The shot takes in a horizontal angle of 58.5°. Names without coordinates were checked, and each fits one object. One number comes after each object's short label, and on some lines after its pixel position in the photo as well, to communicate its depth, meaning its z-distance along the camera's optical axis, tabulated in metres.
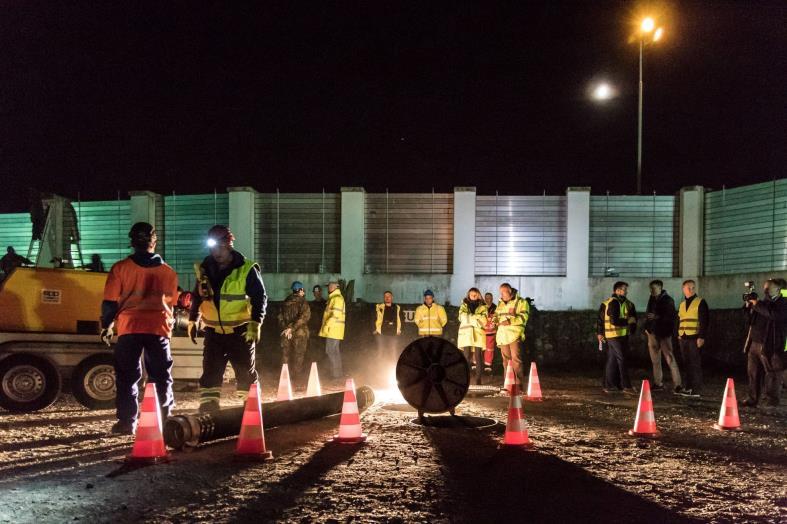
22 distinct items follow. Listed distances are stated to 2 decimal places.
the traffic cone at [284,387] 9.85
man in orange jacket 6.66
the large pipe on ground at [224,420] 5.96
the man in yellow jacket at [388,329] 15.16
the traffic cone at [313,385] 10.27
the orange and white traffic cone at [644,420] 7.39
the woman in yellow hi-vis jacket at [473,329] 13.97
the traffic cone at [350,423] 6.65
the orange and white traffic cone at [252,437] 5.81
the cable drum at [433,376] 7.63
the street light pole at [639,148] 22.59
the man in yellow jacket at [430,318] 14.55
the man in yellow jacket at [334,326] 14.37
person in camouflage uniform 14.25
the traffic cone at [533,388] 11.04
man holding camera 10.20
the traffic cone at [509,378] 11.37
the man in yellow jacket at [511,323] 11.75
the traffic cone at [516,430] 6.57
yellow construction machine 9.08
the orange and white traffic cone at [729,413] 8.15
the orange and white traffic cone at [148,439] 5.54
